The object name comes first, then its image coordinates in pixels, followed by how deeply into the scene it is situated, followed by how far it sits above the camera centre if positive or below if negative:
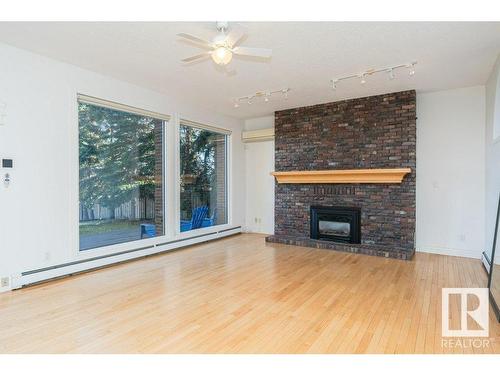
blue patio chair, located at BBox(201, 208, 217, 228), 6.10 -0.73
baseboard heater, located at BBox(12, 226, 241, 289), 3.43 -1.05
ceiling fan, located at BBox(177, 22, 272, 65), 2.57 +1.29
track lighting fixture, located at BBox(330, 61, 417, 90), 3.84 +1.56
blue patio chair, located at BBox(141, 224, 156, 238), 4.92 -0.74
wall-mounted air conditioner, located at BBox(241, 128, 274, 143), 6.57 +1.16
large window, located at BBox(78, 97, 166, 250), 4.10 +0.20
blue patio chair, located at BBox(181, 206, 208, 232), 5.60 -0.66
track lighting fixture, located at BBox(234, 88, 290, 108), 4.96 +1.59
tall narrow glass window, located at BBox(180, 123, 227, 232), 5.63 +0.18
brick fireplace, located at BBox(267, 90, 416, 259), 4.95 +0.45
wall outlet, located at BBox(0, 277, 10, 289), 3.21 -1.05
